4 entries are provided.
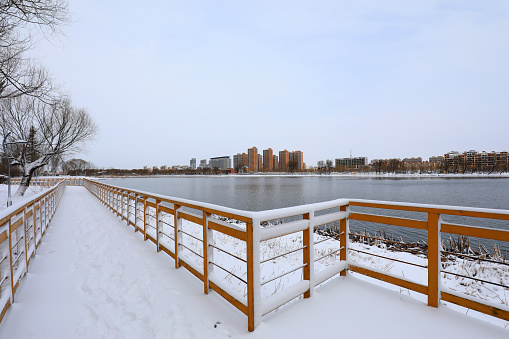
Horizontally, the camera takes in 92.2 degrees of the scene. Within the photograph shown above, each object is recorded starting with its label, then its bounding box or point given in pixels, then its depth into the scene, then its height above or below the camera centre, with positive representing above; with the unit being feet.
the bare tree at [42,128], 67.36 +13.48
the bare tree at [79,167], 383.33 +6.17
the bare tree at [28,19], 13.98 +9.45
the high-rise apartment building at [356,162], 630.25 +13.71
